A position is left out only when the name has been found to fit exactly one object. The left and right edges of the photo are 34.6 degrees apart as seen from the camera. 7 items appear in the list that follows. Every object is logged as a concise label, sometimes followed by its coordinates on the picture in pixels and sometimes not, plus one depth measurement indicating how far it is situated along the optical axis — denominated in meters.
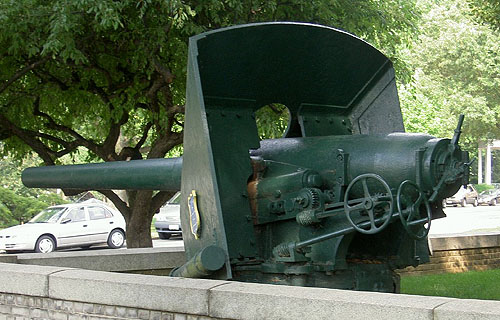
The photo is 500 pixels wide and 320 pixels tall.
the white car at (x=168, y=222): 25.52
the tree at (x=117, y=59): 11.38
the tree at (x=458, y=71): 38.03
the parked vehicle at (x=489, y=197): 47.97
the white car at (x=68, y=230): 21.22
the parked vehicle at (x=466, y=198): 45.62
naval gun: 6.35
